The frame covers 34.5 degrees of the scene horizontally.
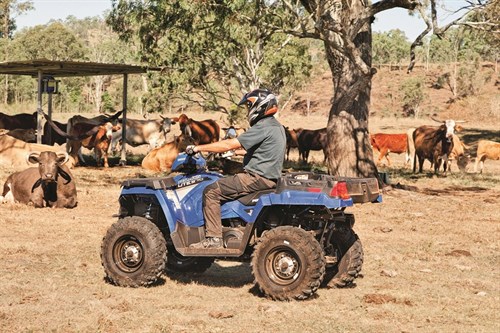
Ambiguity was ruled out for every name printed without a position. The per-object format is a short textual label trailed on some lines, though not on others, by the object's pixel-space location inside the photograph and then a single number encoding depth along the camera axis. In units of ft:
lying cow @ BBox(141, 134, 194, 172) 81.30
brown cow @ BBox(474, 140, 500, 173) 97.50
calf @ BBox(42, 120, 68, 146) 92.07
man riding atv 28.09
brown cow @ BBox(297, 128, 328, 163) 103.04
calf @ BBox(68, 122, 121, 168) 85.76
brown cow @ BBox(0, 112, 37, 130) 99.76
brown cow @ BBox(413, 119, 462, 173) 85.66
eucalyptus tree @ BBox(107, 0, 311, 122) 80.48
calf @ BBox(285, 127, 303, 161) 106.73
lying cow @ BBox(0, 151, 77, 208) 49.62
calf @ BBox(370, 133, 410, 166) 103.50
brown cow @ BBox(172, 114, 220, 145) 96.02
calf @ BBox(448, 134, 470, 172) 93.09
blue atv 27.35
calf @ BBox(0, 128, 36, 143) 88.83
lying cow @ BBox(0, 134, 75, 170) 76.29
